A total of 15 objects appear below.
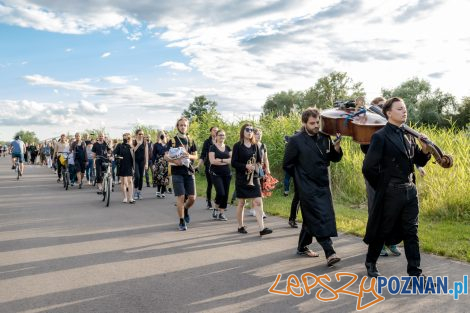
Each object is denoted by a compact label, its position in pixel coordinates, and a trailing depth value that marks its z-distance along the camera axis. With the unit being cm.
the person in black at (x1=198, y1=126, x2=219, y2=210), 1195
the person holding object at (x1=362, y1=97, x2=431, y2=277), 524
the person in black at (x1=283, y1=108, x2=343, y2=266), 612
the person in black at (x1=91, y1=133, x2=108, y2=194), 1680
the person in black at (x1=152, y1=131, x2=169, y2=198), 1449
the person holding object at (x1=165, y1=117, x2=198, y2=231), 893
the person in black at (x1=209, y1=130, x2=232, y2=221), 977
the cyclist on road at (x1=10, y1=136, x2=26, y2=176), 2252
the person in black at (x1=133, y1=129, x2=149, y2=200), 1467
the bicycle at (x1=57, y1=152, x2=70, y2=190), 1795
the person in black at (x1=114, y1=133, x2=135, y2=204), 1340
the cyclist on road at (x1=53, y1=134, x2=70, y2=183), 1903
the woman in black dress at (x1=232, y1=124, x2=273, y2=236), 841
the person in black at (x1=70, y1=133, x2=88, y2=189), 1880
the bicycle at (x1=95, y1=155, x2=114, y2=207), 1270
